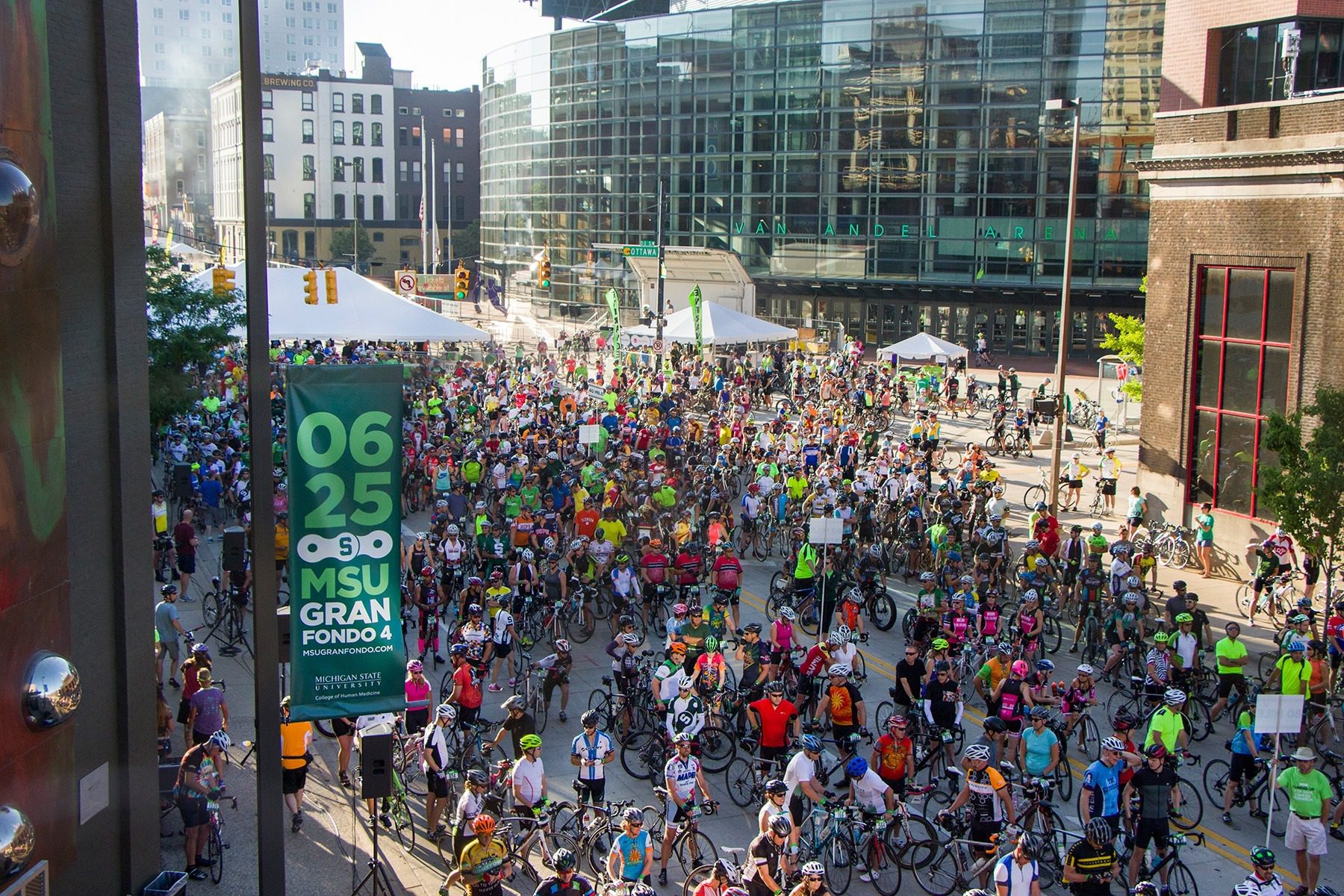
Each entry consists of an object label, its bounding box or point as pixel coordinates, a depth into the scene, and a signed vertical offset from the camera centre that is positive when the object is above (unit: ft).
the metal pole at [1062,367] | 84.43 -5.83
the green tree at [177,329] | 82.69 -4.10
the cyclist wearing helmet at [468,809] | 38.34 -16.41
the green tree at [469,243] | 334.44 +8.66
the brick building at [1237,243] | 75.82 +2.60
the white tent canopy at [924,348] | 131.34 -7.26
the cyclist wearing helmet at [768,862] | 34.60 -16.43
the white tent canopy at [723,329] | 134.82 -5.56
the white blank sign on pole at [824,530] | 61.67 -12.38
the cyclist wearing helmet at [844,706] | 46.78 -15.95
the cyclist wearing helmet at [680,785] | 40.29 -16.50
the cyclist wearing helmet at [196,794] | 38.68 -16.25
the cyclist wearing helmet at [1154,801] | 39.58 -16.38
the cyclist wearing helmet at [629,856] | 36.60 -16.92
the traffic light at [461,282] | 166.50 -0.95
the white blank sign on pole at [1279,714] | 42.50 -14.66
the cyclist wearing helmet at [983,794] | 39.32 -16.18
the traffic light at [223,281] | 92.79 -0.60
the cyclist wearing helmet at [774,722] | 45.16 -16.03
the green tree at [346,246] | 312.91 +6.91
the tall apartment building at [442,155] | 342.44 +33.70
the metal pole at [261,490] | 26.76 -4.88
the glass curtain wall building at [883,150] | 180.65 +20.56
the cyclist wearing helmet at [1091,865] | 36.06 -16.82
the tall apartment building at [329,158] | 307.58 +30.10
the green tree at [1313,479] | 60.13 -9.49
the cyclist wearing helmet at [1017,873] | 34.78 -16.45
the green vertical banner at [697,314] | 130.93 -3.86
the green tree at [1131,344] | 126.52 -6.46
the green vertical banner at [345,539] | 29.76 -6.39
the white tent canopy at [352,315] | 108.58 -3.68
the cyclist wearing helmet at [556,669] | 51.85 -16.32
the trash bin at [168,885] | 34.01 -16.80
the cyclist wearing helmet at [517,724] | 44.60 -15.96
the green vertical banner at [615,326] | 146.00 -5.83
